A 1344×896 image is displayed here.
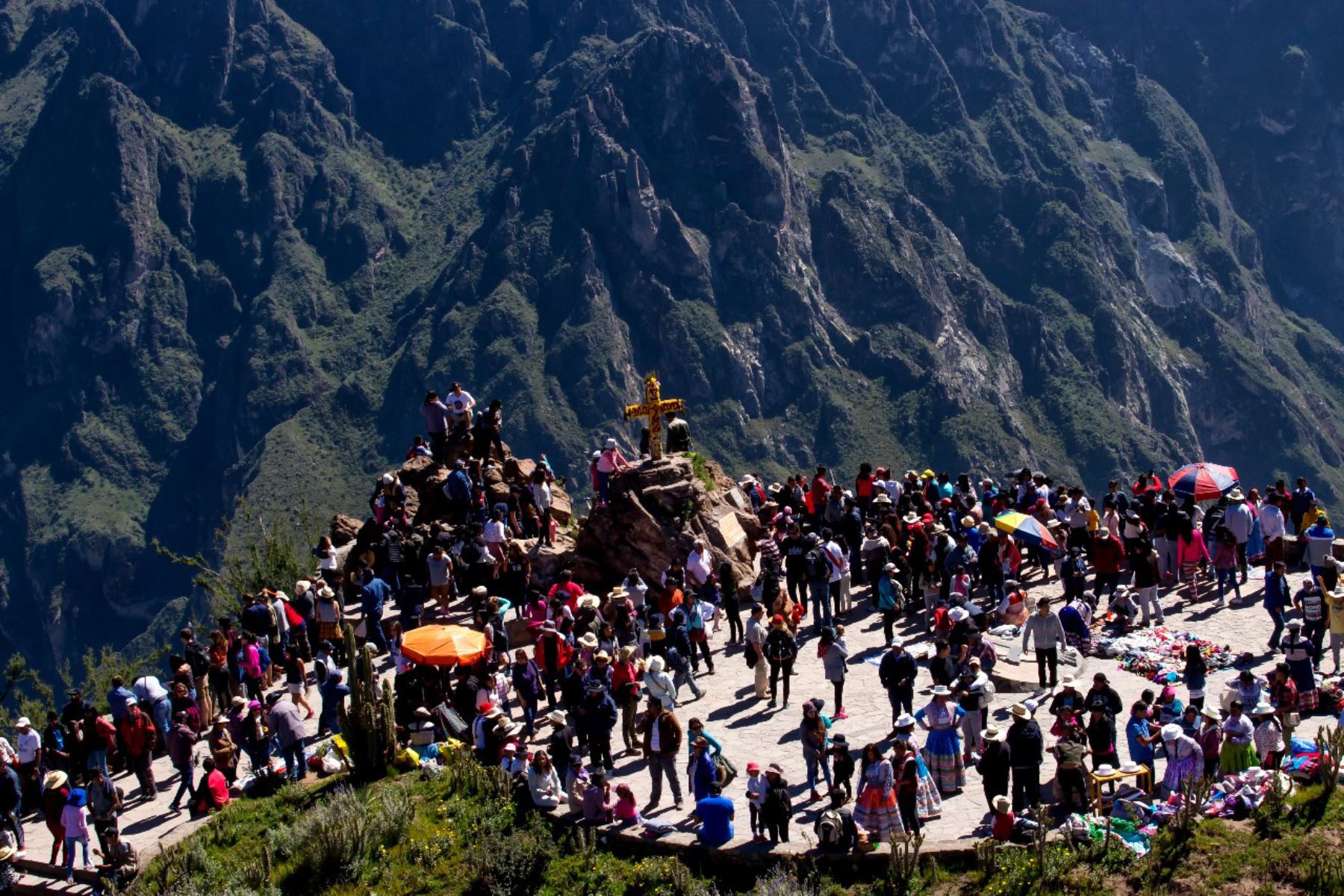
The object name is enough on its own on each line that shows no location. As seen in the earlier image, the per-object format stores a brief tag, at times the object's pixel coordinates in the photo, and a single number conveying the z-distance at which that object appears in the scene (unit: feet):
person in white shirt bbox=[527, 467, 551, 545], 106.11
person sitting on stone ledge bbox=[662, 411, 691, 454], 111.45
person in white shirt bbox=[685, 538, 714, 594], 92.12
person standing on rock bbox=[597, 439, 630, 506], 107.76
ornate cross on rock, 110.83
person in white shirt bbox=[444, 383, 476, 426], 116.06
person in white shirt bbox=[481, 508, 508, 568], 96.48
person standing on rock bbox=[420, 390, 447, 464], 113.60
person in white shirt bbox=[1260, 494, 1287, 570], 90.58
